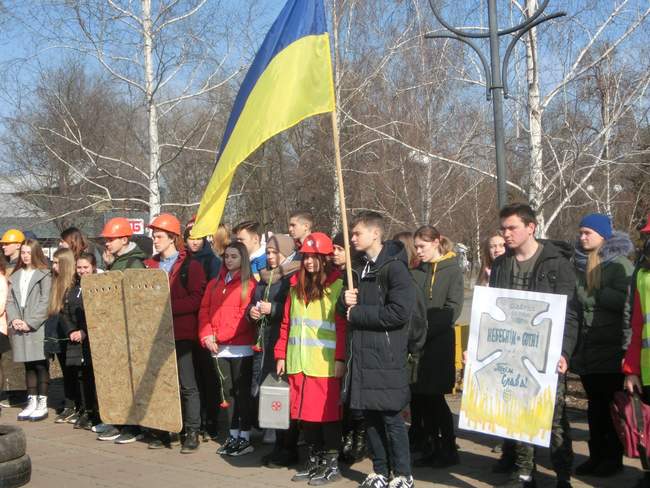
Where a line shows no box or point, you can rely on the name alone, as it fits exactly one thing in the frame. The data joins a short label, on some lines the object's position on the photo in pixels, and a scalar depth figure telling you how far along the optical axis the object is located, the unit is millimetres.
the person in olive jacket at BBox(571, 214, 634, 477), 6375
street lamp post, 8344
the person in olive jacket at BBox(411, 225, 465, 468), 6867
